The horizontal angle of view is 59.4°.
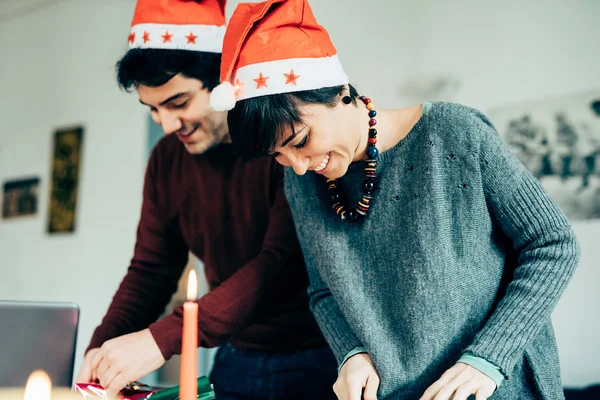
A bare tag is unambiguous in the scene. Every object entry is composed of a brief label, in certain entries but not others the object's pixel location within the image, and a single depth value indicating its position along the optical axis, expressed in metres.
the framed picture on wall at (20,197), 2.95
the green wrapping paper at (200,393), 0.76
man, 1.02
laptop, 0.78
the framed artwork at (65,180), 2.80
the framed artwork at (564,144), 1.64
